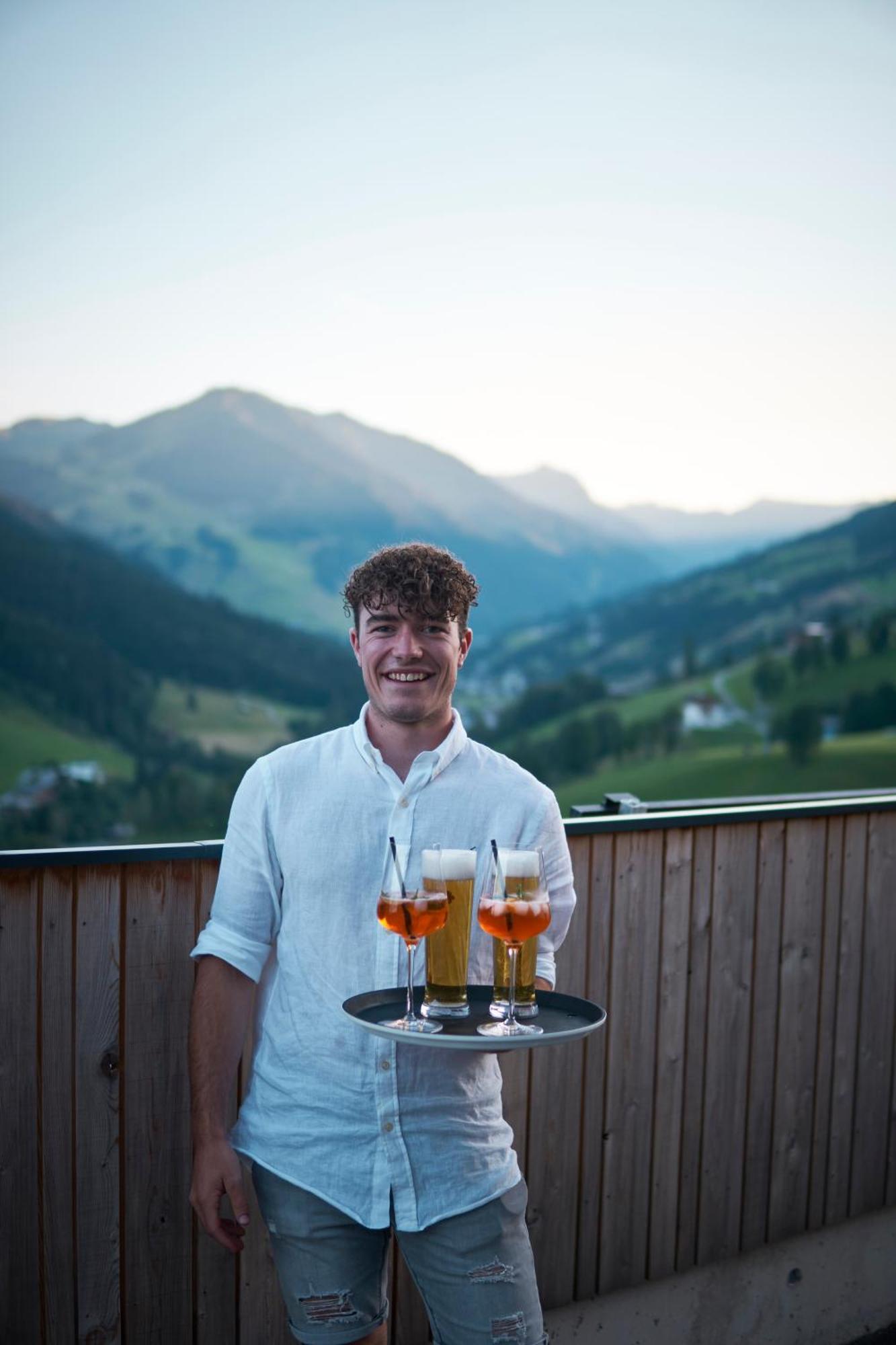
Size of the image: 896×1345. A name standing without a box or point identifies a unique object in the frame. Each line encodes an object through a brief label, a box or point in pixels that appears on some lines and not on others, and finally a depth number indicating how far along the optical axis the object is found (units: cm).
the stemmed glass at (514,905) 157
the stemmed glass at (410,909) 154
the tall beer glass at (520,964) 158
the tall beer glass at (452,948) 162
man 168
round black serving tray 146
